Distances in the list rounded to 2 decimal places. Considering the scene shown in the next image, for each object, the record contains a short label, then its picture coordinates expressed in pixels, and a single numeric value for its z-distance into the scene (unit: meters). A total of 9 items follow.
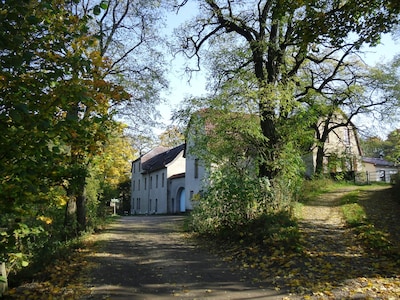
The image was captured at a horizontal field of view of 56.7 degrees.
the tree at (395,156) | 16.39
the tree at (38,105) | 4.27
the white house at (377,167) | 34.66
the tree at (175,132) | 14.46
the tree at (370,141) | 25.37
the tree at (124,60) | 15.99
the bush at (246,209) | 10.33
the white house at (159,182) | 38.88
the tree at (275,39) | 7.32
